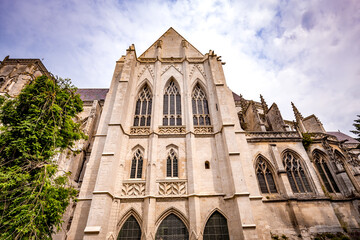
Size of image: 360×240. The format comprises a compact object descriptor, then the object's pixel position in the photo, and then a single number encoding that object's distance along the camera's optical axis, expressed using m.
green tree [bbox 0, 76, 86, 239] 5.95
